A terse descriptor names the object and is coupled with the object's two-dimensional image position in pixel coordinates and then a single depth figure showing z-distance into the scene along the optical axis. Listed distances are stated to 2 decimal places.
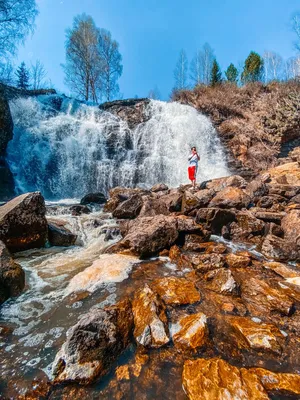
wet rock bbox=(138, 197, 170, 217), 6.52
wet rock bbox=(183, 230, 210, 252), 4.33
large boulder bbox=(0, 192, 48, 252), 4.13
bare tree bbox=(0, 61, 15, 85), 15.04
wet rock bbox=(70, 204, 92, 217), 7.41
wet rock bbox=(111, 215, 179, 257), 4.15
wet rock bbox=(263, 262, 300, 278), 3.32
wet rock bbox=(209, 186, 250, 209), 6.41
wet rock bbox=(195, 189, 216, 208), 6.53
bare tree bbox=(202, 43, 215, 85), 28.30
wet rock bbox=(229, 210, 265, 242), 5.12
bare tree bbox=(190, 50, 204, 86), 28.61
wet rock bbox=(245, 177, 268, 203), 7.08
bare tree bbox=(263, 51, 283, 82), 26.09
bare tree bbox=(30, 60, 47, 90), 29.21
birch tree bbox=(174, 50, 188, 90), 29.78
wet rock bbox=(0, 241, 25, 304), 2.73
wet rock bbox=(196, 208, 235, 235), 5.36
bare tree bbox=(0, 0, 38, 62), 11.81
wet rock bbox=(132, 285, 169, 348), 2.00
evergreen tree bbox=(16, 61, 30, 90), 28.10
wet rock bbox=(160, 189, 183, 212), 6.67
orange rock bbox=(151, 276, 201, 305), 2.68
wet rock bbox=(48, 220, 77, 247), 4.94
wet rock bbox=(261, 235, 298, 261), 3.99
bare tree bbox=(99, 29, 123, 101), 26.00
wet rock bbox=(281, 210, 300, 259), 4.11
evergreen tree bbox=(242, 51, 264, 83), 26.70
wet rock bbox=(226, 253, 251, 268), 3.61
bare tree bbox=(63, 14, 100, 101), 24.38
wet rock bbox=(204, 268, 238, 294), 2.86
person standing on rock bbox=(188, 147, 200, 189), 8.64
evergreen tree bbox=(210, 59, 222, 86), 23.62
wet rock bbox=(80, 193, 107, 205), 9.46
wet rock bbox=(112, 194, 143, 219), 6.86
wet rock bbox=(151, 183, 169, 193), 9.93
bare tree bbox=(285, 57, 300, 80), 22.53
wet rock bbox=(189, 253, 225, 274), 3.42
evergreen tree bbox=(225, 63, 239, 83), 30.75
